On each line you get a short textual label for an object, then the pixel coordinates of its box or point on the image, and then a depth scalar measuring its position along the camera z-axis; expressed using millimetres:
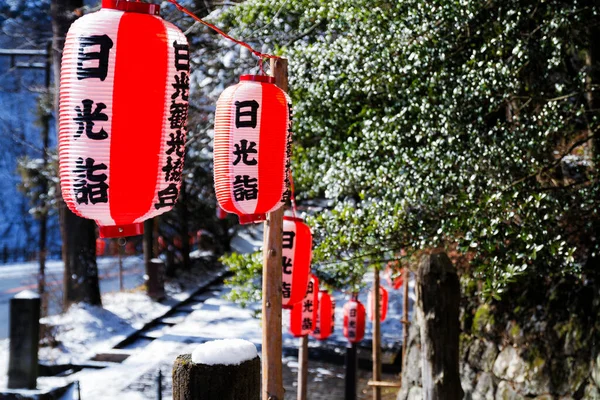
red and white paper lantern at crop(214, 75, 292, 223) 5121
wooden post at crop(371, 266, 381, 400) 10523
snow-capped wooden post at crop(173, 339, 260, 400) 2508
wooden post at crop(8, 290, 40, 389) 8641
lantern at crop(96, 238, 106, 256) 28084
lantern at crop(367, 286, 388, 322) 14608
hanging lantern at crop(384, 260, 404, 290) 8029
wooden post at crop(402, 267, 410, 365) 13094
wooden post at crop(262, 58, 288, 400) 6020
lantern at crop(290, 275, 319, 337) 9906
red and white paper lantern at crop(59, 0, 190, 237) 3555
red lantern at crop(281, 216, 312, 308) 7094
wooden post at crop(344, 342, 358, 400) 11305
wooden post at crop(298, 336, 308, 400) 10148
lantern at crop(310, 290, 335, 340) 11211
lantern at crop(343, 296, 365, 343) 11727
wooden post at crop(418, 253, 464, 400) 5055
